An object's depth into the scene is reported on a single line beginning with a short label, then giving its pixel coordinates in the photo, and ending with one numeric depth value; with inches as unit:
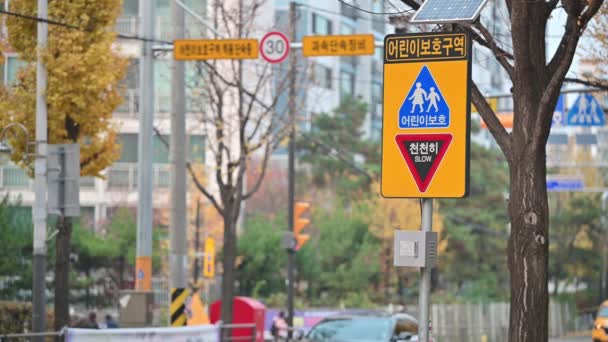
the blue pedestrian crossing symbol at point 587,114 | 1306.6
